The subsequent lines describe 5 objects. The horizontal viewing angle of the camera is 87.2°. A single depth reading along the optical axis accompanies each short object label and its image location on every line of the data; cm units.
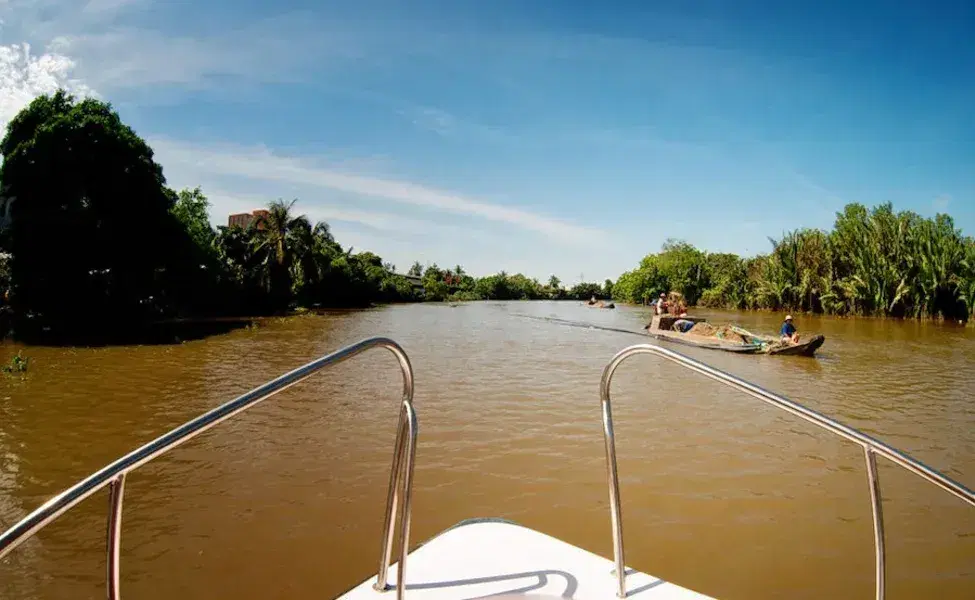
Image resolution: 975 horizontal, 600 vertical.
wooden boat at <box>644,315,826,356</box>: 1336
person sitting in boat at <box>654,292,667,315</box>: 1980
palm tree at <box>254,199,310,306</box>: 3462
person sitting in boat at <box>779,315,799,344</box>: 1371
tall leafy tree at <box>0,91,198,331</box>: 1630
